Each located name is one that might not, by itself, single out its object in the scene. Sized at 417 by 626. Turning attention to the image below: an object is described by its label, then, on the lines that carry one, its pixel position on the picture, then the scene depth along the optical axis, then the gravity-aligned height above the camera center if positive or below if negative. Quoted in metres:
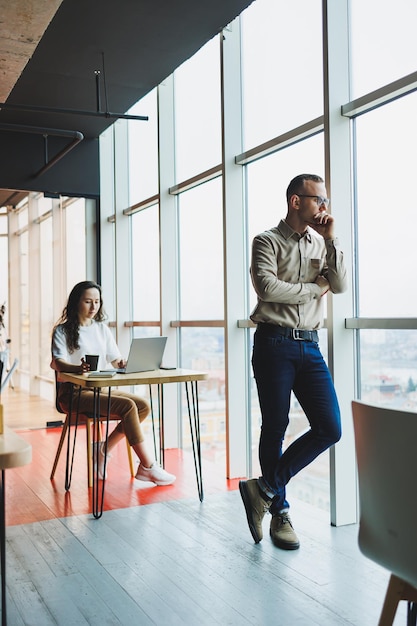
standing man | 3.13 -0.16
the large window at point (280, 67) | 3.89 +1.58
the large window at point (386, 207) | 3.24 +0.55
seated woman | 4.28 -0.29
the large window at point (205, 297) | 5.05 +0.16
